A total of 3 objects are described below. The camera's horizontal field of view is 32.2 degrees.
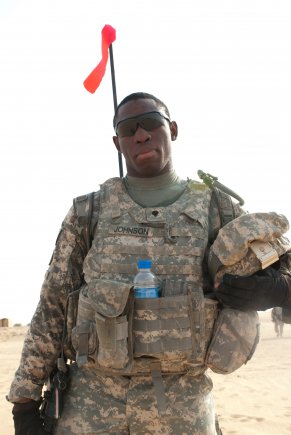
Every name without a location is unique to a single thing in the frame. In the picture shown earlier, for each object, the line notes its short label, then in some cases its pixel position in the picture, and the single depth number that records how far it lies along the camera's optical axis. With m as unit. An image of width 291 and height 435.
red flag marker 4.10
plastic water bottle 2.48
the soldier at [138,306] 2.46
